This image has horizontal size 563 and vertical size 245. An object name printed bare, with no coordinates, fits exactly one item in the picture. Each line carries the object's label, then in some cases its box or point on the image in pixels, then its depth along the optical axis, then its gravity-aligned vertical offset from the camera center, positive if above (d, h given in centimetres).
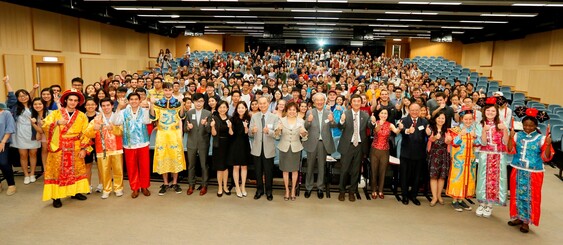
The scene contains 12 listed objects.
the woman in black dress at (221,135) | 484 -67
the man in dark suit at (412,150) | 480 -81
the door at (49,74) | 1119 +31
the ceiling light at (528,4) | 1087 +282
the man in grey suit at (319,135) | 495 -66
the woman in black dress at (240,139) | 493 -73
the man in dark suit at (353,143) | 497 -76
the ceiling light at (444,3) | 1152 +291
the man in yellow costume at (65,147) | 450 -82
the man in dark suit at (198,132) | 501 -66
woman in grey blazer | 485 -70
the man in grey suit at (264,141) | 488 -75
